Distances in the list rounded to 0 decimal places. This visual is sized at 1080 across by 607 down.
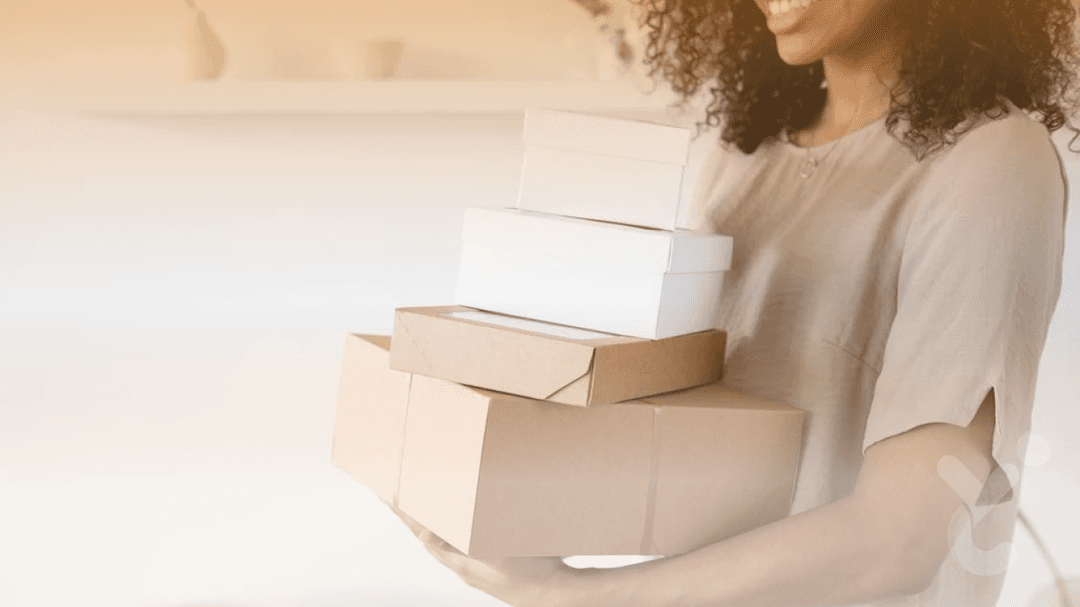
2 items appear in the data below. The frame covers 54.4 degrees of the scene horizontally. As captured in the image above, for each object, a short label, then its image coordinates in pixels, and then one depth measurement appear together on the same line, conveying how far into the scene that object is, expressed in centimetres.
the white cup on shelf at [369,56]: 178
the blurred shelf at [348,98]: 171
